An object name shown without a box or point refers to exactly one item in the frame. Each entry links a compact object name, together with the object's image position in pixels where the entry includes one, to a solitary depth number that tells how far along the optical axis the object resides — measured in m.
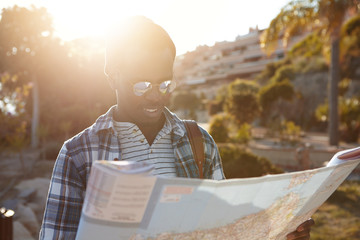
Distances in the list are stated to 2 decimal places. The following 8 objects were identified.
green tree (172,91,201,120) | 40.91
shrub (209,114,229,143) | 13.50
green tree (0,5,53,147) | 16.66
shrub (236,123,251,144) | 13.35
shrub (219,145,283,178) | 7.11
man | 1.40
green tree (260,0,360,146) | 11.91
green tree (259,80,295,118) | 24.52
